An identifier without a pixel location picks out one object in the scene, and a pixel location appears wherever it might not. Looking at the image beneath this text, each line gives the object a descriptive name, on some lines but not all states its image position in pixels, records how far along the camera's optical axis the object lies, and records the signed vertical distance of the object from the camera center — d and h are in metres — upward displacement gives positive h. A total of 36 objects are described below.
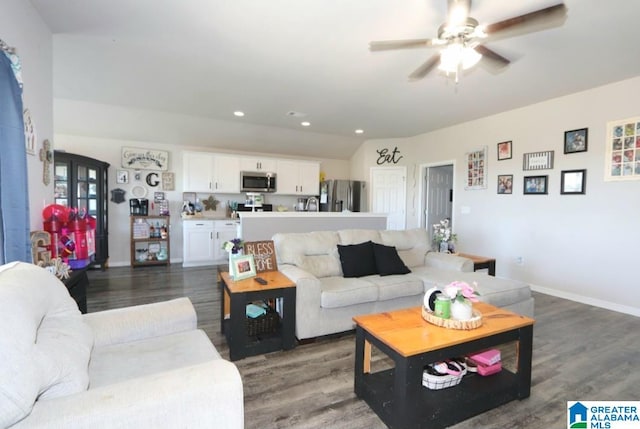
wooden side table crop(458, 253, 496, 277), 3.57 -0.69
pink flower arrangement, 1.86 -0.53
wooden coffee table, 1.60 -0.94
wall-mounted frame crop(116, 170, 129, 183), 5.50 +0.42
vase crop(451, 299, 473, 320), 1.85 -0.64
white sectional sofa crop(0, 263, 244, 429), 0.86 -0.61
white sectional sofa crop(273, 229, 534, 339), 2.58 -0.73
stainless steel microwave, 6.10 +0.40
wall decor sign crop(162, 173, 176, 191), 5.81 +0.35
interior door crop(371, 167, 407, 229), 6.48 +0.22
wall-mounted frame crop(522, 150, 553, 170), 4.11 +0.62
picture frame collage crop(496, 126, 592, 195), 3.78 +0.50
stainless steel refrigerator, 6.74 +0.17
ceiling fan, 1.81 +1.10
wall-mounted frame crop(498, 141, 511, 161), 4.56 +0.82
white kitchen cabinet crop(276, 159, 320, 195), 6.46 +0.53
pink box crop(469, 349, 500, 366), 1.99 -1.00
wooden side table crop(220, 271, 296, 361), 2.32 -0.88
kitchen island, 4.41 -0.30
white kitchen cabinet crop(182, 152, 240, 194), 5.73 +0.55
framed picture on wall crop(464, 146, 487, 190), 4.91 +0.58
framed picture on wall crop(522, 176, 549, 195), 4.15 +0.28
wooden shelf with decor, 5.46 -0.73
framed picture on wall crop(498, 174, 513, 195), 4.57 +0.32
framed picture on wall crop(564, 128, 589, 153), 3.75 +0.82
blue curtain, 1.70 +0.14
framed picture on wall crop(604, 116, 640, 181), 3.35 +0.63
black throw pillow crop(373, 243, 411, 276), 3.09 -0.59
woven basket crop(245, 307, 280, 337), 2.62 -1.06
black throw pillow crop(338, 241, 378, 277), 3.03 -0.57
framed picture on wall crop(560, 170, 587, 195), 3.77 +0.30
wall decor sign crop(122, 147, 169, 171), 5.53 +0.76
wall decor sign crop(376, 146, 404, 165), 6.53 +1.00
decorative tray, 1.80 -0.70
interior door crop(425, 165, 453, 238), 6.16 +0.22
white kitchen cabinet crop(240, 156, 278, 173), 6.11 +0.76
